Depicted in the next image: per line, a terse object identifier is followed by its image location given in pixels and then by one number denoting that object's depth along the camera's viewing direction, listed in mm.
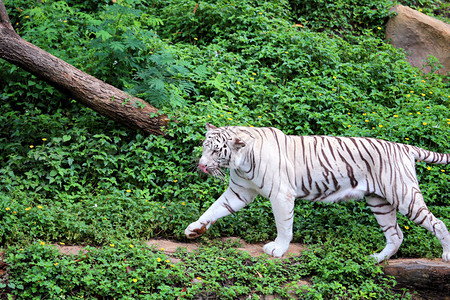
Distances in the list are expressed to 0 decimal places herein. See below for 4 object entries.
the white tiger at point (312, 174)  10820
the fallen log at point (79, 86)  14117
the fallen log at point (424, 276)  10164
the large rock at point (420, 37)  19703
